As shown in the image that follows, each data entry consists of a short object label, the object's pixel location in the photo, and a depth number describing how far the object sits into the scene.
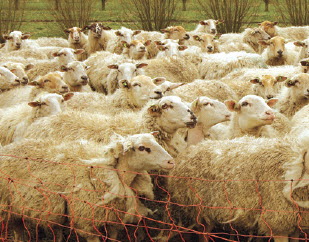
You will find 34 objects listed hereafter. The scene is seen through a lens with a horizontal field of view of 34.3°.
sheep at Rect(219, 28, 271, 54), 9.73
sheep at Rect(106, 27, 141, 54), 9.05
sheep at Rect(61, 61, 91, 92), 7.18
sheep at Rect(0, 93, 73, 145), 5.54
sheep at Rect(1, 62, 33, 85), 7.38
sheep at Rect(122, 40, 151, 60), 8.39
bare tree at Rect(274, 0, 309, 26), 12.53
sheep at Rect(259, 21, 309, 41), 10.30
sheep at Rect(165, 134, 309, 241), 3.67
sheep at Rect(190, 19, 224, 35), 10.84
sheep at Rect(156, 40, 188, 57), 8.31
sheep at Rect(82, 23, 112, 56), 9.39
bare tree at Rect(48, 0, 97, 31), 12.08
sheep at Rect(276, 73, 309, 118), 5.93
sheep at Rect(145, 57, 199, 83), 7.40
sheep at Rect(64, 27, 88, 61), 9.68
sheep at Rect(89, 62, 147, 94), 7.04
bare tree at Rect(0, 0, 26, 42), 12.85
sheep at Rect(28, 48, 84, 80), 8.02
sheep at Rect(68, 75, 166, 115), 5.93
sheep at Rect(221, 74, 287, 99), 6.32
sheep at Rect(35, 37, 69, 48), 10.99
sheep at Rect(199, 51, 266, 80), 7.85
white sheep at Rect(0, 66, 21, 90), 7.12
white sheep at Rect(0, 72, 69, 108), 6.63
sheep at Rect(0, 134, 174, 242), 3.86
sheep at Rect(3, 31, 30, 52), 9.98
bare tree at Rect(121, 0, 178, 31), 12.32
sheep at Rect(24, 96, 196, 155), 4.75
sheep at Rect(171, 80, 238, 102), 6.22
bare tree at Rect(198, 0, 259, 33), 12.33
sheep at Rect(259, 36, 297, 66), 8.24
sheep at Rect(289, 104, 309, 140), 4.75
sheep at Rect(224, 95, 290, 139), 4.90
